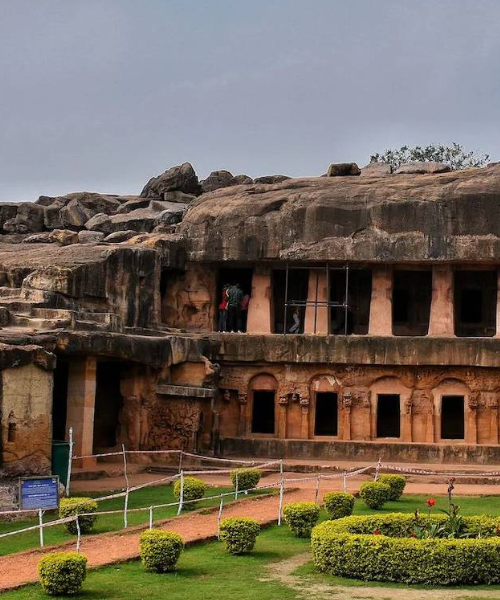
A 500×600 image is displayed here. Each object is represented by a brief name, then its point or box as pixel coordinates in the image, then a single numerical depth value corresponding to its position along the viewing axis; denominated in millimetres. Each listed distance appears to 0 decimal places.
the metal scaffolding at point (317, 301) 34156
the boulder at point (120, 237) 35719
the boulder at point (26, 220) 41594
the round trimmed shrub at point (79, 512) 20953
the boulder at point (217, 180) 43094
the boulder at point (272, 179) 38625
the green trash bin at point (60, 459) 25016
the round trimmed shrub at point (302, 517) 21078
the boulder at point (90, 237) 36425
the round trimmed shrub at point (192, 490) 24125
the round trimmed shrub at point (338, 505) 22406
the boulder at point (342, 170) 37688
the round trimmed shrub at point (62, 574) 16219
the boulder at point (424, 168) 36844
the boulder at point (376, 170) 36812
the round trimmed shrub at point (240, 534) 19297
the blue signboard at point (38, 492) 20609
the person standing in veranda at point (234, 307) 35062
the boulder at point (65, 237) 35688
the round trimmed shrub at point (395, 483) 25438
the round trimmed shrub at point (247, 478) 25750
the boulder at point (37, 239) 37469
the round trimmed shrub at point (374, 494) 24203
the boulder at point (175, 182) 42781
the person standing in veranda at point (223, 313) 35094
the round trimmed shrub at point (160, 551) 17703
